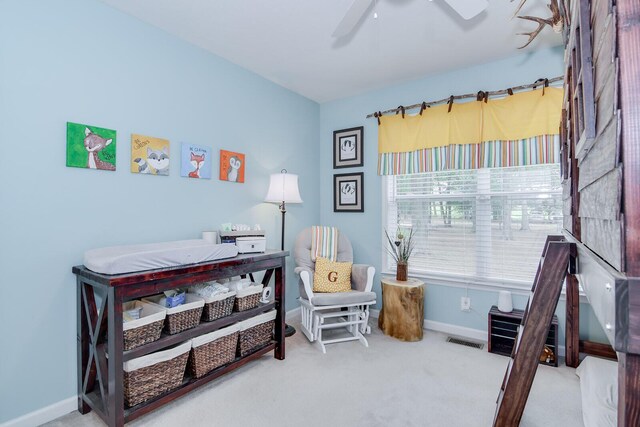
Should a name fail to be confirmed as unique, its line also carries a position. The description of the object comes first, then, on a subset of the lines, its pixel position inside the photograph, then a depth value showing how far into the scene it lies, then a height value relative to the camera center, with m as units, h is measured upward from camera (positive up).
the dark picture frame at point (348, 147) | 3.86 +0.81
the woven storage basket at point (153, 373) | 1.83 -0.92
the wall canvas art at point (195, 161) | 2.65 +0.44
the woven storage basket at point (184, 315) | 2.04 -0.63
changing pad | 1.79 -0.24
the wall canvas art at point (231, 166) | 2.96 +0.45
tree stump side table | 3.05 -0.86
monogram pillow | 3.20 -0.59
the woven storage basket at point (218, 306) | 2.25 -0.63
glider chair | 2.90 -0.75
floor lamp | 3.16 +0.25
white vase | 2.85 -0.73
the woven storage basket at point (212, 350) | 2.16 -0.91
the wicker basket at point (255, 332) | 2.46 -0.89
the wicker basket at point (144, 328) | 1.82 -0.64
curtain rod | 2.76 +1.13
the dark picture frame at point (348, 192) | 3.86 +0.29
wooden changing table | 1.74 -0.72
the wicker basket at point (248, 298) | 2.44 -0.61
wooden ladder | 1.25 -0.44
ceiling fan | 1.69 +1.10
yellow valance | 2.76 +0.88
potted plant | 3.26 -0.35
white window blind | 2.90 -0.01
